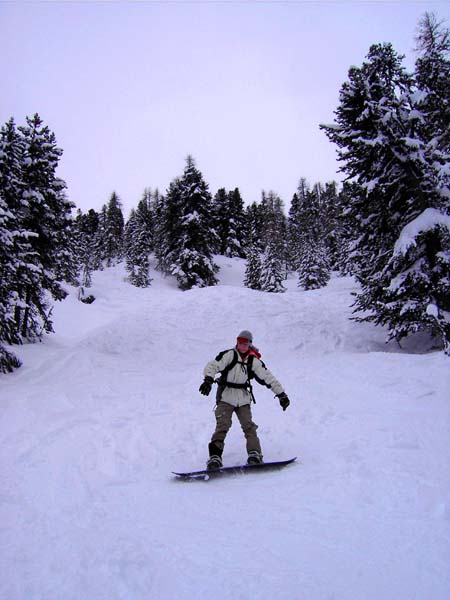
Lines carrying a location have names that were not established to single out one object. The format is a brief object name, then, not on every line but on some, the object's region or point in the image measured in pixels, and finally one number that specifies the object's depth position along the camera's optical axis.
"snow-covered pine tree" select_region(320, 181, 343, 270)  59.06
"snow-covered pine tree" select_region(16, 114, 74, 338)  15.48
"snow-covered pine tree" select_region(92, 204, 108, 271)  60.35
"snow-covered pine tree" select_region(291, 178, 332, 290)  43.22
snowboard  5.29
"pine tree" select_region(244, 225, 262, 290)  43.16
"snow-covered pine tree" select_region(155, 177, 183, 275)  36.69
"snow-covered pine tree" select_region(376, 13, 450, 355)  10.66
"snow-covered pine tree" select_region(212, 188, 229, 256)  56.67
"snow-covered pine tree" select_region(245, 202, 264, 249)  59.50
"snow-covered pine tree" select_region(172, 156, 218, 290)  35.47
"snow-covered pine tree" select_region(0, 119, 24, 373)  11.06
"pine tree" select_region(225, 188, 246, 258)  57.09
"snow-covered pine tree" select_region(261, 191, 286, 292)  41.62
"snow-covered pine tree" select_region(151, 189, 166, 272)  40.28
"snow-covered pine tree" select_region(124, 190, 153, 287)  39.31
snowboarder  5.98
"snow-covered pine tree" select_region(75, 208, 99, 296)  36.72
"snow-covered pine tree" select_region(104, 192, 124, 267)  64.09
